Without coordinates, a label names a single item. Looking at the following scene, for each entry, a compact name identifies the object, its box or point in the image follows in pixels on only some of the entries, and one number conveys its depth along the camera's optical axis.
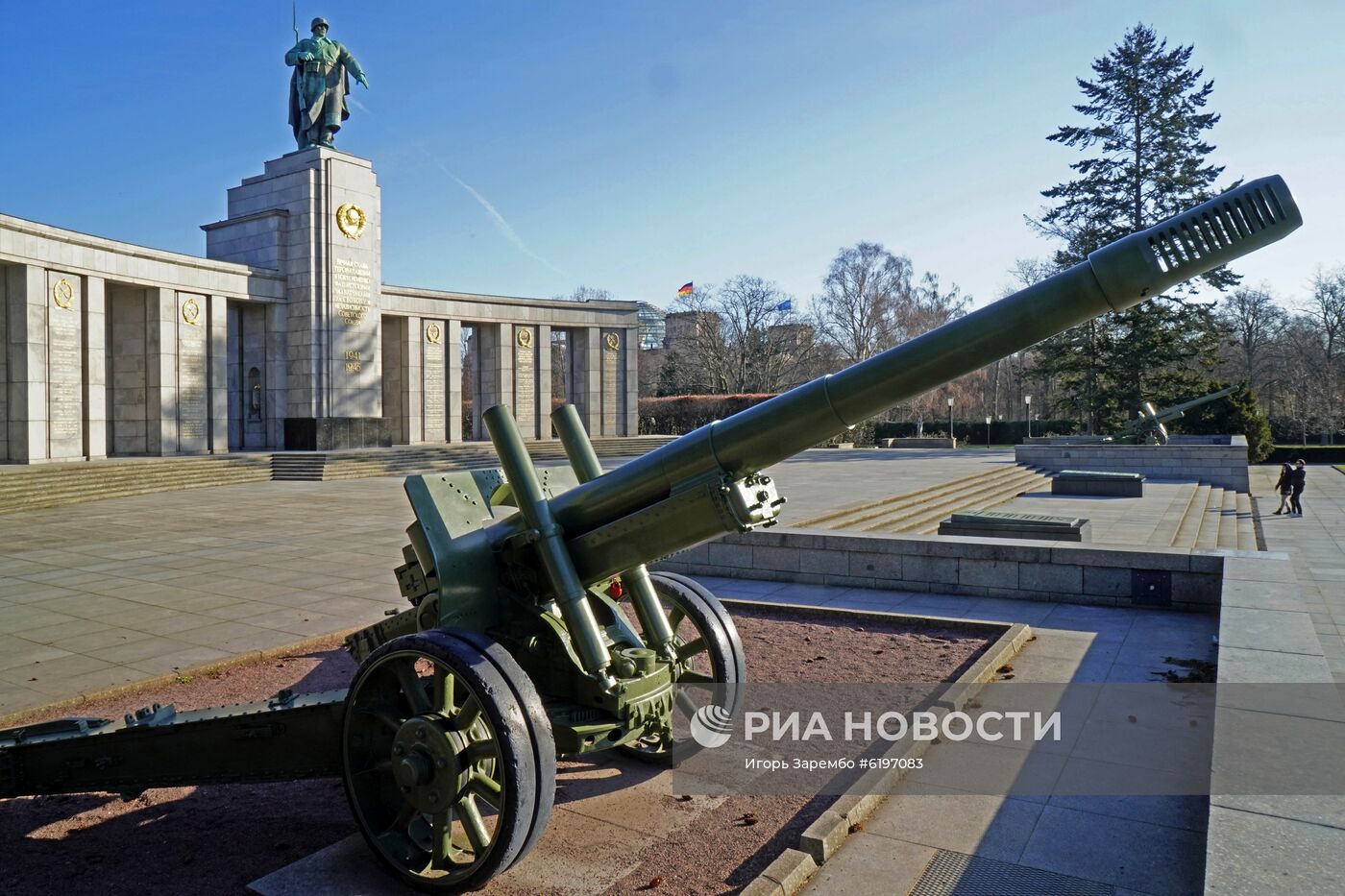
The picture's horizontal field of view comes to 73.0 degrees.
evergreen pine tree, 36.78
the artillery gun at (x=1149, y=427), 30.05
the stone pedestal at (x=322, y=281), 30.81
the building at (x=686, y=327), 59.56
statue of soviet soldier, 31.58
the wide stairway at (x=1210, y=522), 14.28
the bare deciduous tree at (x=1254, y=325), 62.42
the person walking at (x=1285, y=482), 20.00
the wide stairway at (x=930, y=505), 13.75
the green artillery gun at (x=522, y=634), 3.33
